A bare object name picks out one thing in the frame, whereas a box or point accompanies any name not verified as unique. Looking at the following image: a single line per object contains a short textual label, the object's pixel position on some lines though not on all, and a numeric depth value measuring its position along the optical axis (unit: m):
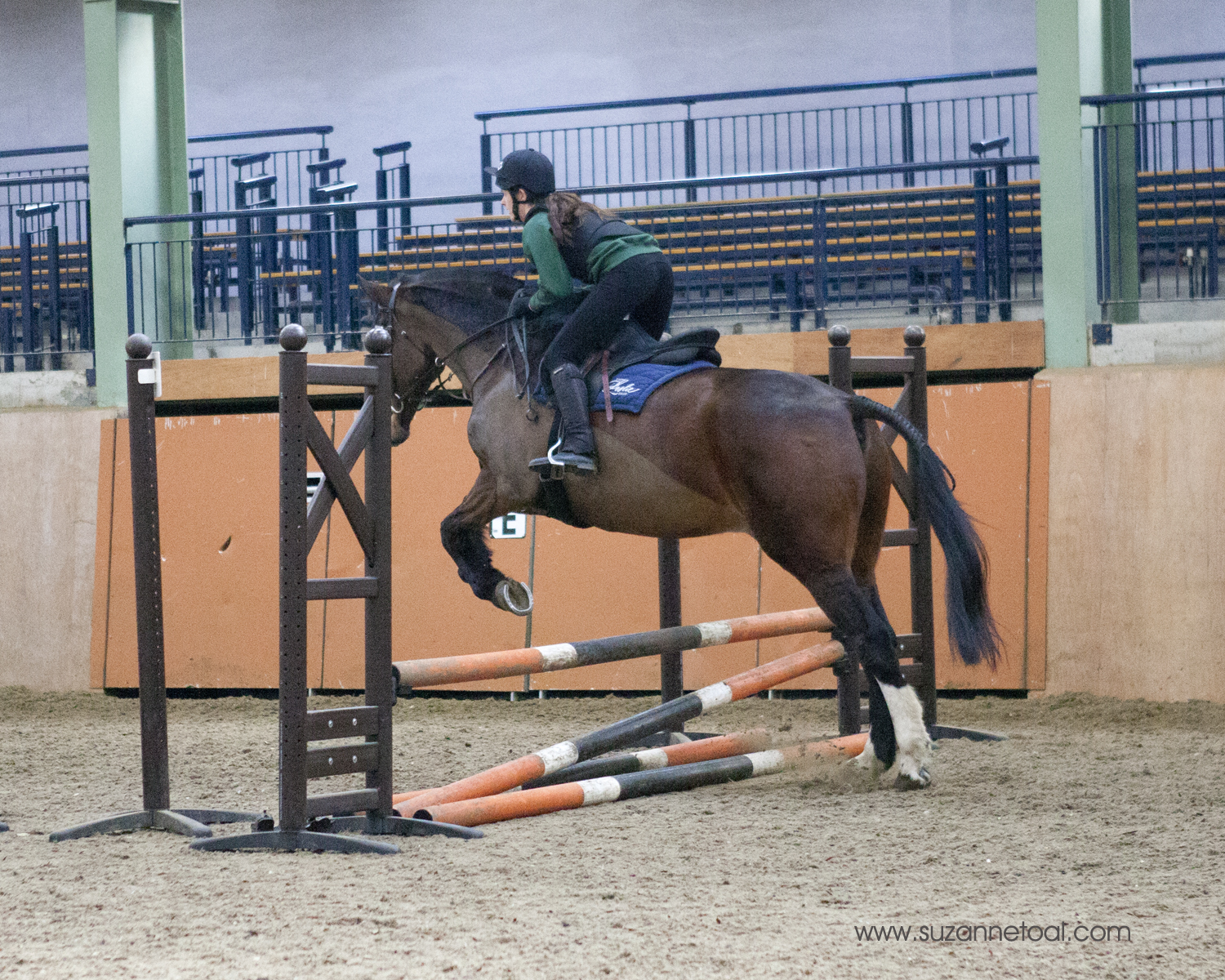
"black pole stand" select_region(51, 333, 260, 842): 9.19
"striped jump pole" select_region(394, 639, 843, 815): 9.40
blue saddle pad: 10.25
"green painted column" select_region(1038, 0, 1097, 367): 16.12
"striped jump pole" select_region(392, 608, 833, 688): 9.20
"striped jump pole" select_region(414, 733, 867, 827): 9.16
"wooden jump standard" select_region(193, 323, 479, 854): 8.54
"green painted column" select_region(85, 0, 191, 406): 19.37
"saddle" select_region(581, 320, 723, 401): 10.44
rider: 10.20
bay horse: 9.92
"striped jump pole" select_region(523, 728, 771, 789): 10.58
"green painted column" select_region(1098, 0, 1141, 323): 16.50
